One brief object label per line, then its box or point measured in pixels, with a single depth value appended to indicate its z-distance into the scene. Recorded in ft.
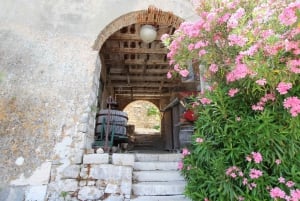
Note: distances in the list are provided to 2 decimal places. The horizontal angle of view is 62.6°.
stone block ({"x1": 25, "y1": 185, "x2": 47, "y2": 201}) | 8.39
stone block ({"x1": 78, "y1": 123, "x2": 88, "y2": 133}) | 9.25
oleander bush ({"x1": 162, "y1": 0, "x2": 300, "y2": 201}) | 5.14
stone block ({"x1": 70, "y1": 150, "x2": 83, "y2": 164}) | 8.87
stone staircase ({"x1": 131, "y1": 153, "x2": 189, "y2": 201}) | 8.69
